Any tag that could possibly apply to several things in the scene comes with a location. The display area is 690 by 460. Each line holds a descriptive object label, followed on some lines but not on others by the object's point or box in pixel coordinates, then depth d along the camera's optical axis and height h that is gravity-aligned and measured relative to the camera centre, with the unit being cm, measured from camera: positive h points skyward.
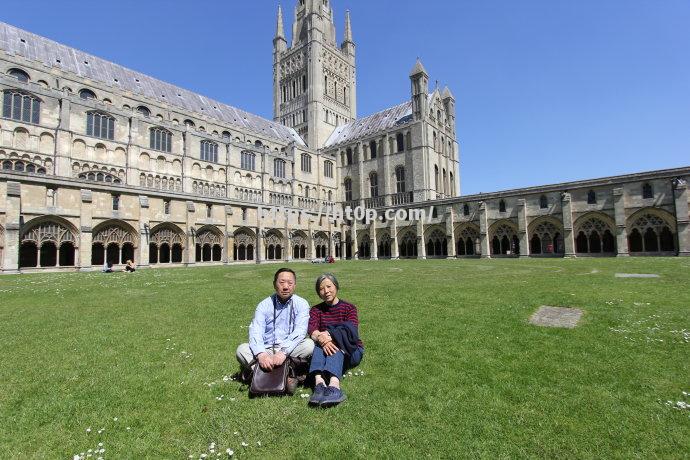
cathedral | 2842 +583
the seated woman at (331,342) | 413 -136
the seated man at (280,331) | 459 -119
